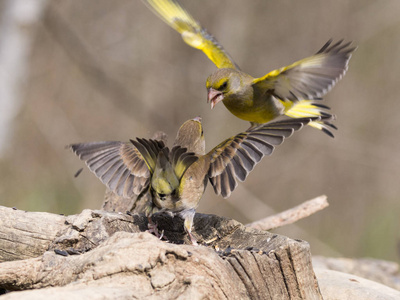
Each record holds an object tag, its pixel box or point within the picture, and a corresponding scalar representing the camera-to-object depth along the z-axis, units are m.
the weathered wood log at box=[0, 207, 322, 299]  6.04
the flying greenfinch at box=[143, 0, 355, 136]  8.59
